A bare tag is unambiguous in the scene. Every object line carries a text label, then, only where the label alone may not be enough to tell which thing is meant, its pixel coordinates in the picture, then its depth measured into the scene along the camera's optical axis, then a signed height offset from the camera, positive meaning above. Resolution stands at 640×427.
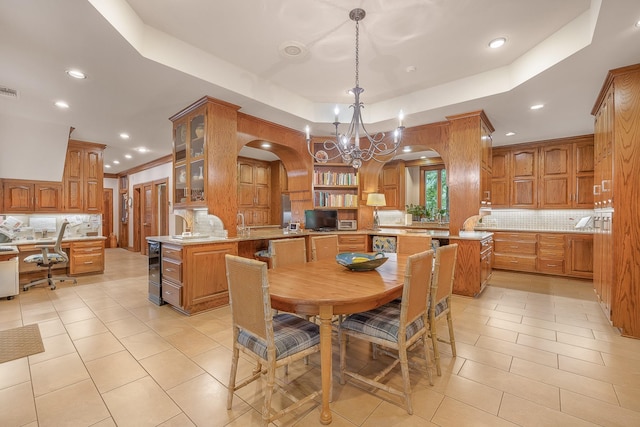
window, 7.19 +0.58
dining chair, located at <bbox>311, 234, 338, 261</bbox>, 3.09 -0.39
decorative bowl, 2.28 -0.42
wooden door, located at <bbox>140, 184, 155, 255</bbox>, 7.87 -0.04
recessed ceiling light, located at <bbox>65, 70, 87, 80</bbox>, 2.95 +1.47
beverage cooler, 3.78 -0.83
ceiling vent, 3.34 +1.43
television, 5.14 -0.14
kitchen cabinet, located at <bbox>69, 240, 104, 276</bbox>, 5.32 -0.85
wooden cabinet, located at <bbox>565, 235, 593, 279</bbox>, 5.00 -0.79
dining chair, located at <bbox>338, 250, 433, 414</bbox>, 1.75 -0.76
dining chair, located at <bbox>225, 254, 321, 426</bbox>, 1.56 -0.74
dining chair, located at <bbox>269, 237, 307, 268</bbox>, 2.73 -0.40
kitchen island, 3.41 -0.68
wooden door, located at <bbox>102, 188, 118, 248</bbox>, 9.52 -0.10
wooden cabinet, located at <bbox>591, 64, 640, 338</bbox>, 2.80 +0.13
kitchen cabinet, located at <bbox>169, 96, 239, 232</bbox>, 3.68 +0.74
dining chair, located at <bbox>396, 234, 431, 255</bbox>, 3.25 -0.37
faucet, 4.25 -0.27
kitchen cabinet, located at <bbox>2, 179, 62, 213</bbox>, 5.04 +0.32
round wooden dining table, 1.68 -0.51
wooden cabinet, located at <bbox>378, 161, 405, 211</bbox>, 7.30 +0.72
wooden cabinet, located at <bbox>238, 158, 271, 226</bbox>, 7.07 +0.55
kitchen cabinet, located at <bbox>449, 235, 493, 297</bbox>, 4.02 -0.79
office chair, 4.56 -0.74
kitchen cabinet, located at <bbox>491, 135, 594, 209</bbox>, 5.31 +0.72
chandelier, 2.46 +0.72
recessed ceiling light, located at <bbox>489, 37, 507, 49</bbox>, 2.83 +1.71
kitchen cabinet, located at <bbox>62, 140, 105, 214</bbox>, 5.64 +0.72
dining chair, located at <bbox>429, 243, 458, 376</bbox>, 2.16 -0.63
